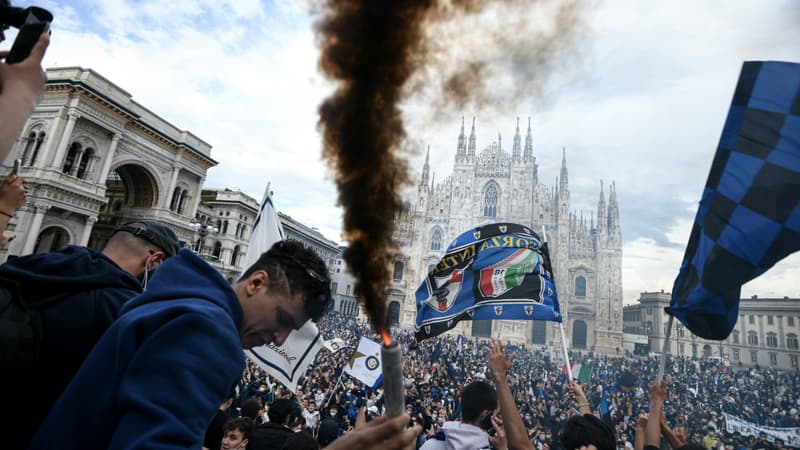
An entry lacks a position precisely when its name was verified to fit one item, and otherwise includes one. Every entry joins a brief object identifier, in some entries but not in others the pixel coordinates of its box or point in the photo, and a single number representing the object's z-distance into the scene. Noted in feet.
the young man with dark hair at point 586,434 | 7.58
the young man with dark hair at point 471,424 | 8.27
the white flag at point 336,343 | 42.06
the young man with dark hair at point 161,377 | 3.02
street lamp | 39.41
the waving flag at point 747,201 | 10.66
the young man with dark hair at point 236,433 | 11.40
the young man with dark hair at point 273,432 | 10.09
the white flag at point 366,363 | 23.85
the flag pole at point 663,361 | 11.06
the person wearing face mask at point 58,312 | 4.63
